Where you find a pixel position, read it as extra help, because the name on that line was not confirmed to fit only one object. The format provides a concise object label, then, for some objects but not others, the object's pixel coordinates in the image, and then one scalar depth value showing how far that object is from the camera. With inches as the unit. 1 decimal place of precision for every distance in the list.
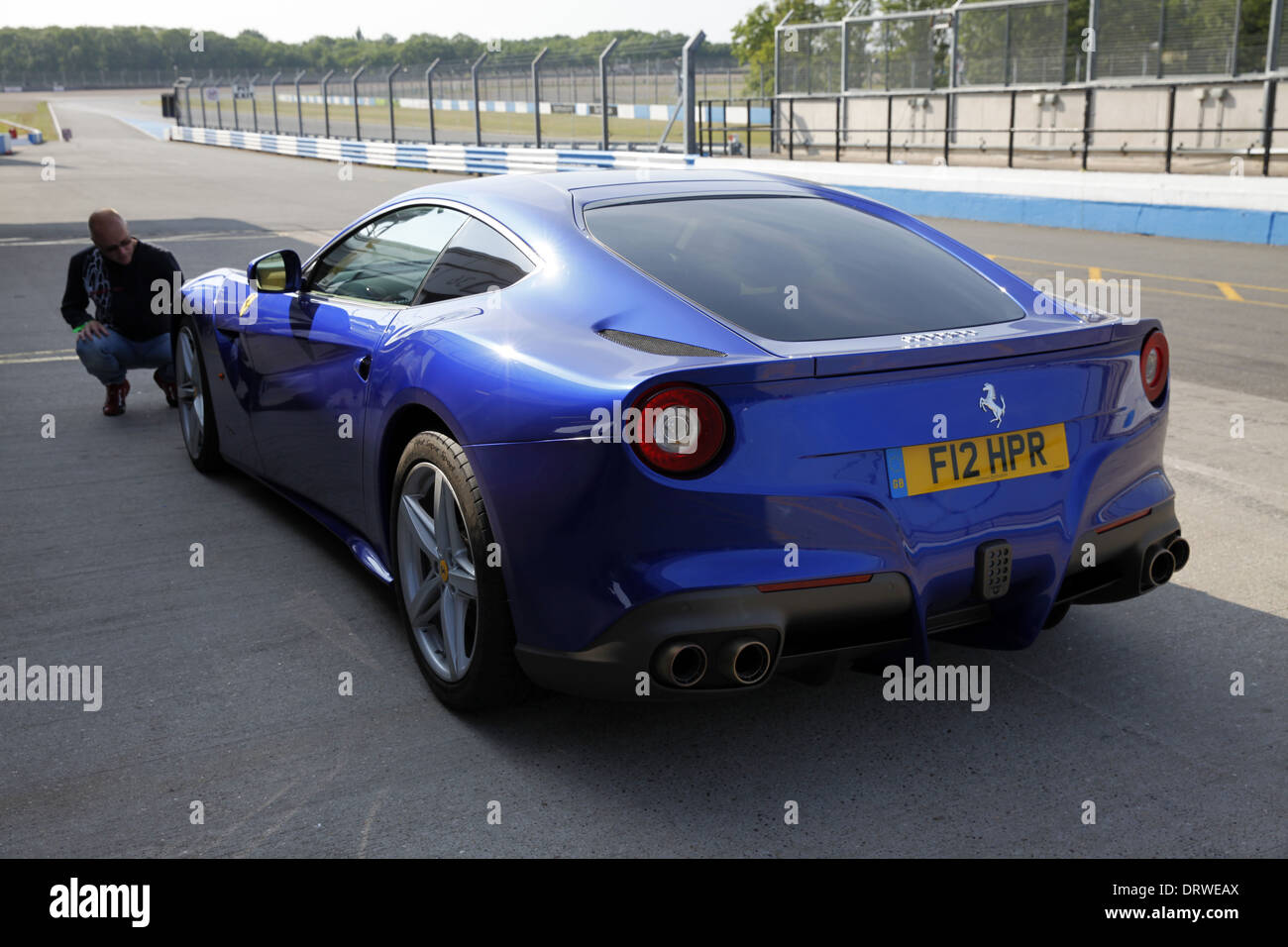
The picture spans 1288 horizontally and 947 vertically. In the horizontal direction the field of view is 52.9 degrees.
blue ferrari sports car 113.3
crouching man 285.7
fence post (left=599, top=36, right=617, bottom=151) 1247.4
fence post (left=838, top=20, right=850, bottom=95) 1128.8
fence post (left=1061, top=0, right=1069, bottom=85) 970.7
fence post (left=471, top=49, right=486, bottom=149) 1446.9
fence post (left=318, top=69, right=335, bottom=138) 1845.5
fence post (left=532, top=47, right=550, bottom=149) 1338.6
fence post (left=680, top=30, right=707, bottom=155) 1162.4
